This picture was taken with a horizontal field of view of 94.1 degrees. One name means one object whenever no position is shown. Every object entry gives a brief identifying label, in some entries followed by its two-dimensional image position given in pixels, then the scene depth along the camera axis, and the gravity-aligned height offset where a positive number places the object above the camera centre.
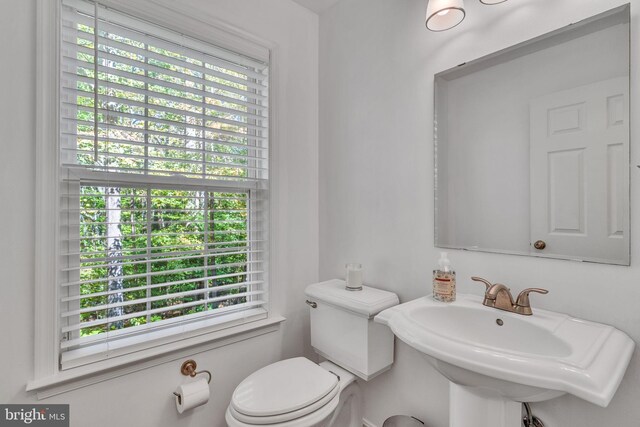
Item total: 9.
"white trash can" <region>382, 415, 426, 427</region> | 1.31 -0.92
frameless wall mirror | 0.89 +0.24
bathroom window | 1.17 +0.14
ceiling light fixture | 1.06 +0.75
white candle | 1.50 -0.32
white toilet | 1.11 -0.71
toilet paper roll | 1.26 -0.78
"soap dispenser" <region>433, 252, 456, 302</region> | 1.13 -0.27
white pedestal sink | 0.67 -0.37
